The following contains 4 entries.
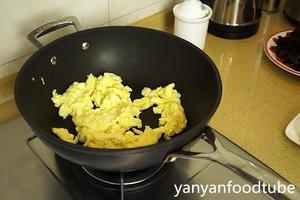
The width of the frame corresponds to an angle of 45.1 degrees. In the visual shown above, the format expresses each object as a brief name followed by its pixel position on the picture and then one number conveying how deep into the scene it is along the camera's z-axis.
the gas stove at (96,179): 0.65
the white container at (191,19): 0.92
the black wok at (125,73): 0.55
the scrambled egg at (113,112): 0.69
